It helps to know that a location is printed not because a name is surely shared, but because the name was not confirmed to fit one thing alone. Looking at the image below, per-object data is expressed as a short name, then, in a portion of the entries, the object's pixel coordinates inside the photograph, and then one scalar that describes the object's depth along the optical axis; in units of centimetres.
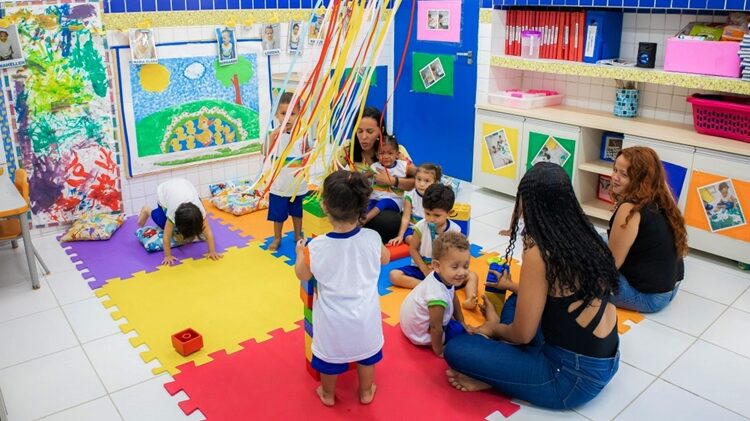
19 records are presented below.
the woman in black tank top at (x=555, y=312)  247
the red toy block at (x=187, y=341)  308
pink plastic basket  412
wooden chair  383
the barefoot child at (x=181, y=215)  413
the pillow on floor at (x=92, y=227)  456
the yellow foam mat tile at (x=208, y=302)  326
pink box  410
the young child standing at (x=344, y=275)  247
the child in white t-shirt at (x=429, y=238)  360
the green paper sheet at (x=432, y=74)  601
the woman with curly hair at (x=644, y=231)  330
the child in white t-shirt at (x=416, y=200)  405
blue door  578
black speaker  463
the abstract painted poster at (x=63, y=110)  433
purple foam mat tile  405
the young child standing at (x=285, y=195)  404
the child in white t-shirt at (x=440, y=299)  291
